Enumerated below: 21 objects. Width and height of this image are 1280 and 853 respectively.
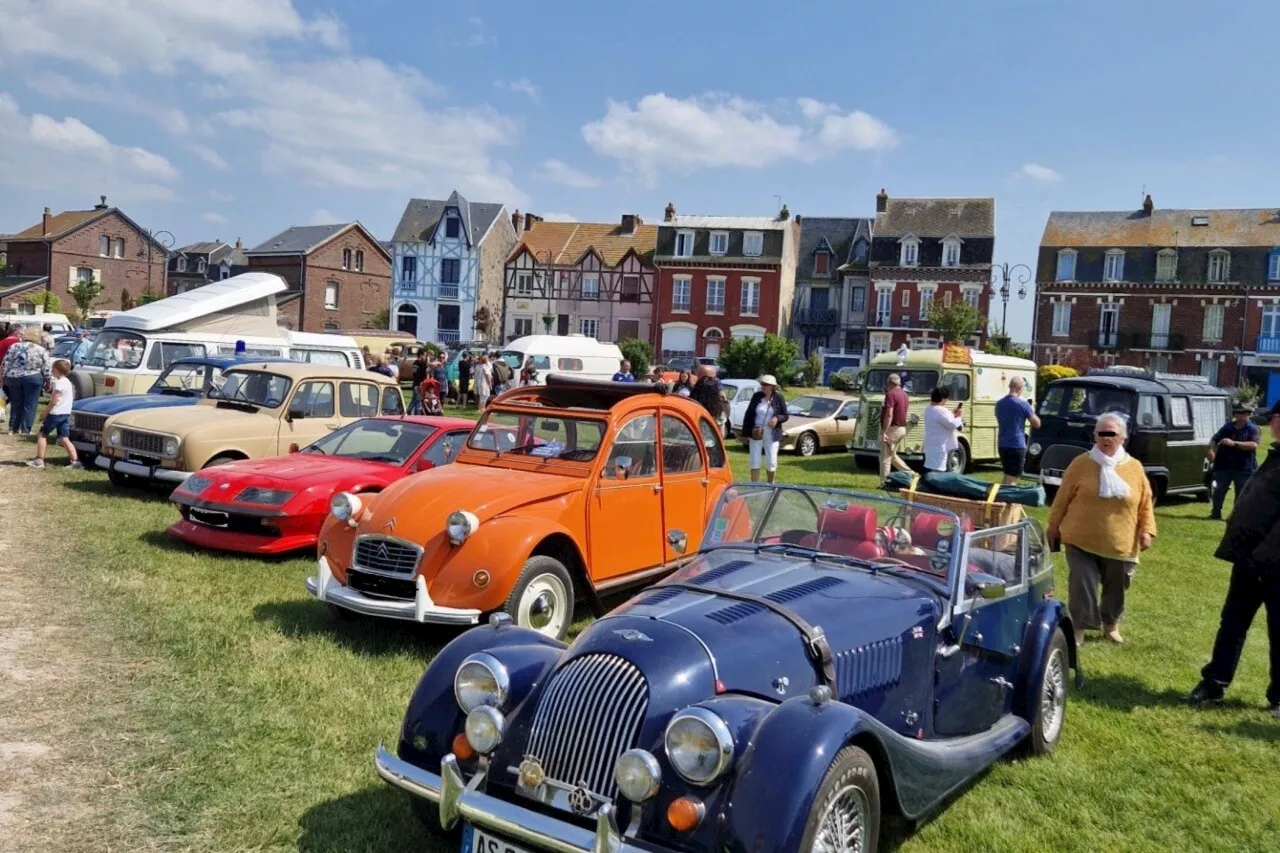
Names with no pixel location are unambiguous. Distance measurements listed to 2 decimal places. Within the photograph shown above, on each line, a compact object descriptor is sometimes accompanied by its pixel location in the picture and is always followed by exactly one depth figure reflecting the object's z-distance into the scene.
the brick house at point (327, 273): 54.84
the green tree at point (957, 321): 46.58
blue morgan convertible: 3.31
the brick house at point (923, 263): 49.78
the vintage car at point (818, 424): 20.59
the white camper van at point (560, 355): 30.12
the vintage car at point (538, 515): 6.47
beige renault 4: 10.96
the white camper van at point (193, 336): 16.81
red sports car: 8.73
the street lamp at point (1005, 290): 32.78
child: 13.29
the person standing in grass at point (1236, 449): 14.11
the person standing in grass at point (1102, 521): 7.13
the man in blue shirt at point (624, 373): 19.72
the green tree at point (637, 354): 43.16
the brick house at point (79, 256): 57.25
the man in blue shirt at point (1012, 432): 14.48
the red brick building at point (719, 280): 51.09
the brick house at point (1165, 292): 46.56
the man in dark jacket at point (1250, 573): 6.18
